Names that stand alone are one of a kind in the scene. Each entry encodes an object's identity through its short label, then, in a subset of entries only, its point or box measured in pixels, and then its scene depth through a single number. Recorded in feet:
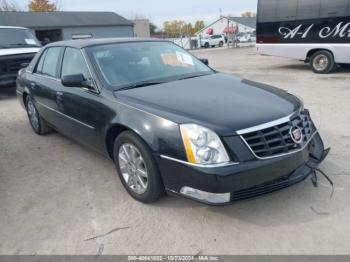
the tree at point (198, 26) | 282.36
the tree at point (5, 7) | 172.40
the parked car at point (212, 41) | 152.66
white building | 204.03
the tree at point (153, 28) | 231.61
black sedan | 9.38
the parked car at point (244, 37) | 168.49
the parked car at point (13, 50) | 31.68
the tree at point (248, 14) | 334.67
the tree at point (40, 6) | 165.89
